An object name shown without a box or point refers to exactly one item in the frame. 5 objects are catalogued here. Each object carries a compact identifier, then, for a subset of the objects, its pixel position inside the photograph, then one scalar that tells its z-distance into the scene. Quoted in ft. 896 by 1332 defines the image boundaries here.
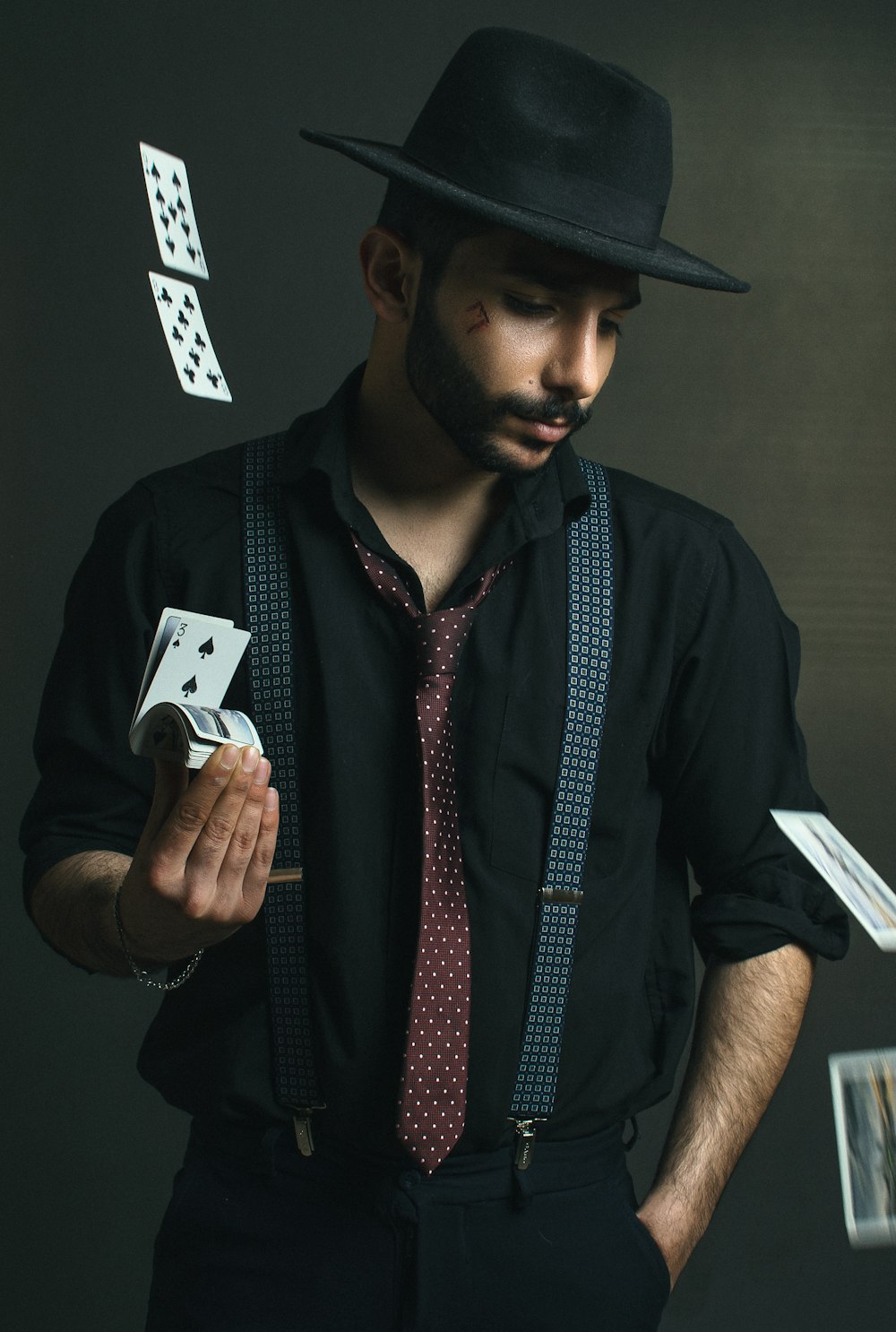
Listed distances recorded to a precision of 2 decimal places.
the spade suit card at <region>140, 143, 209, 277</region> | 5.77
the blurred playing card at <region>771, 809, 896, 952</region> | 5.03
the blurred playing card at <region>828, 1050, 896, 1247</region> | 5.31
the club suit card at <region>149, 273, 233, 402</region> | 5.69
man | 5.32
